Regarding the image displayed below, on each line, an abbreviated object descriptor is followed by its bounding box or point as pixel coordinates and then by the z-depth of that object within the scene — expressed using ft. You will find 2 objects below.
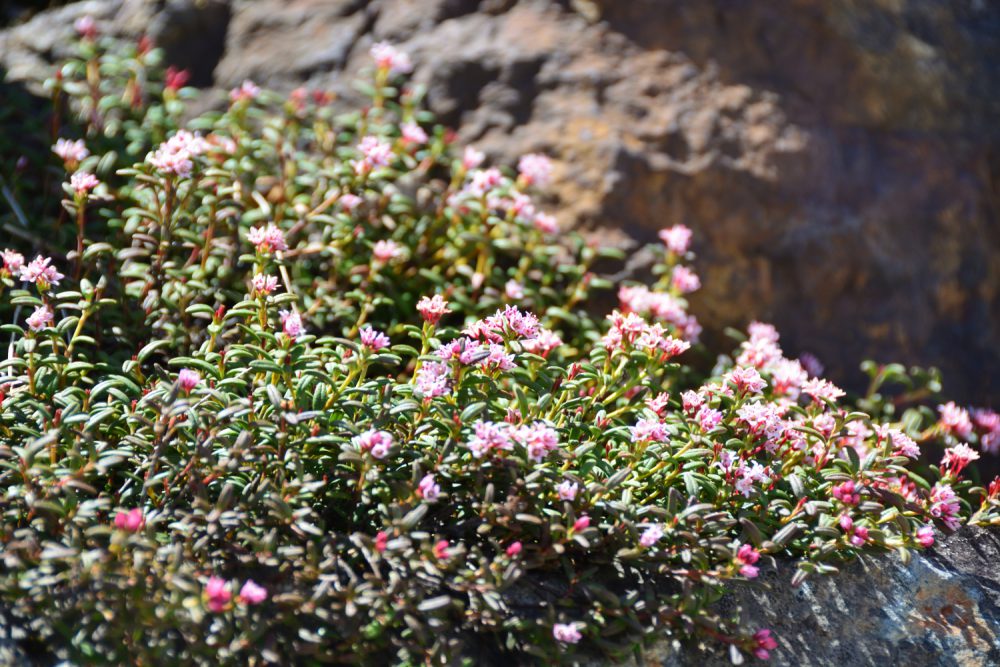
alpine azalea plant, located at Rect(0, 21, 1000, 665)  8.29
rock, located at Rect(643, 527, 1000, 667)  9.68
